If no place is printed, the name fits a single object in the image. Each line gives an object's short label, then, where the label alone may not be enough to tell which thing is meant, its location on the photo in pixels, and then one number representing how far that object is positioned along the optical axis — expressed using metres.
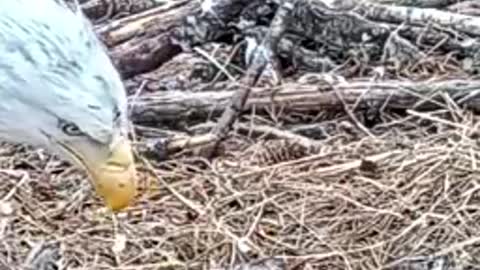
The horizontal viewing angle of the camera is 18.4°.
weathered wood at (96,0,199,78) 4.25
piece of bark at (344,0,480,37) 4.31
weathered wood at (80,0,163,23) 4.58
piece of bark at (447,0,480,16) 4.45
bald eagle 2.73
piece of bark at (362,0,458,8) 4.45
